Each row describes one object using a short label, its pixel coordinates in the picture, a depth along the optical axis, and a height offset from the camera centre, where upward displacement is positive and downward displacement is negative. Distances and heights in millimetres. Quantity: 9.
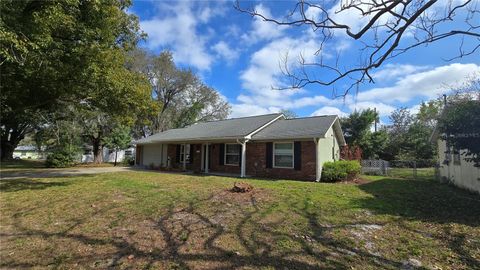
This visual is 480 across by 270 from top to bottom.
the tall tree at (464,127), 8438 +980
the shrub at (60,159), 23391 -449
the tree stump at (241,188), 9023 -974
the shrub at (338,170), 13875 -585
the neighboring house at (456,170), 10867 -456
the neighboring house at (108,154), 35062 -15
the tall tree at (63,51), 7809 +3139
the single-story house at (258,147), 14532 +587
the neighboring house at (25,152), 62753 +202
